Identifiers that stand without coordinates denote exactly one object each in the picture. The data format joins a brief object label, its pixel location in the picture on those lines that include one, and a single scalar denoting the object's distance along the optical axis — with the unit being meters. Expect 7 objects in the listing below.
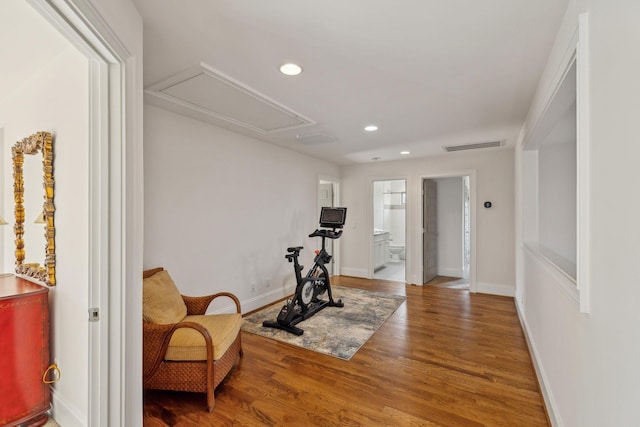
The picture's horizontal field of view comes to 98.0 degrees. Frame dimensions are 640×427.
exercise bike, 3.25
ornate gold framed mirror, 1.80
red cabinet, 1.67
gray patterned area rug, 2.83
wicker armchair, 1.94
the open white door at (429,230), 5.24
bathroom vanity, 6.51
